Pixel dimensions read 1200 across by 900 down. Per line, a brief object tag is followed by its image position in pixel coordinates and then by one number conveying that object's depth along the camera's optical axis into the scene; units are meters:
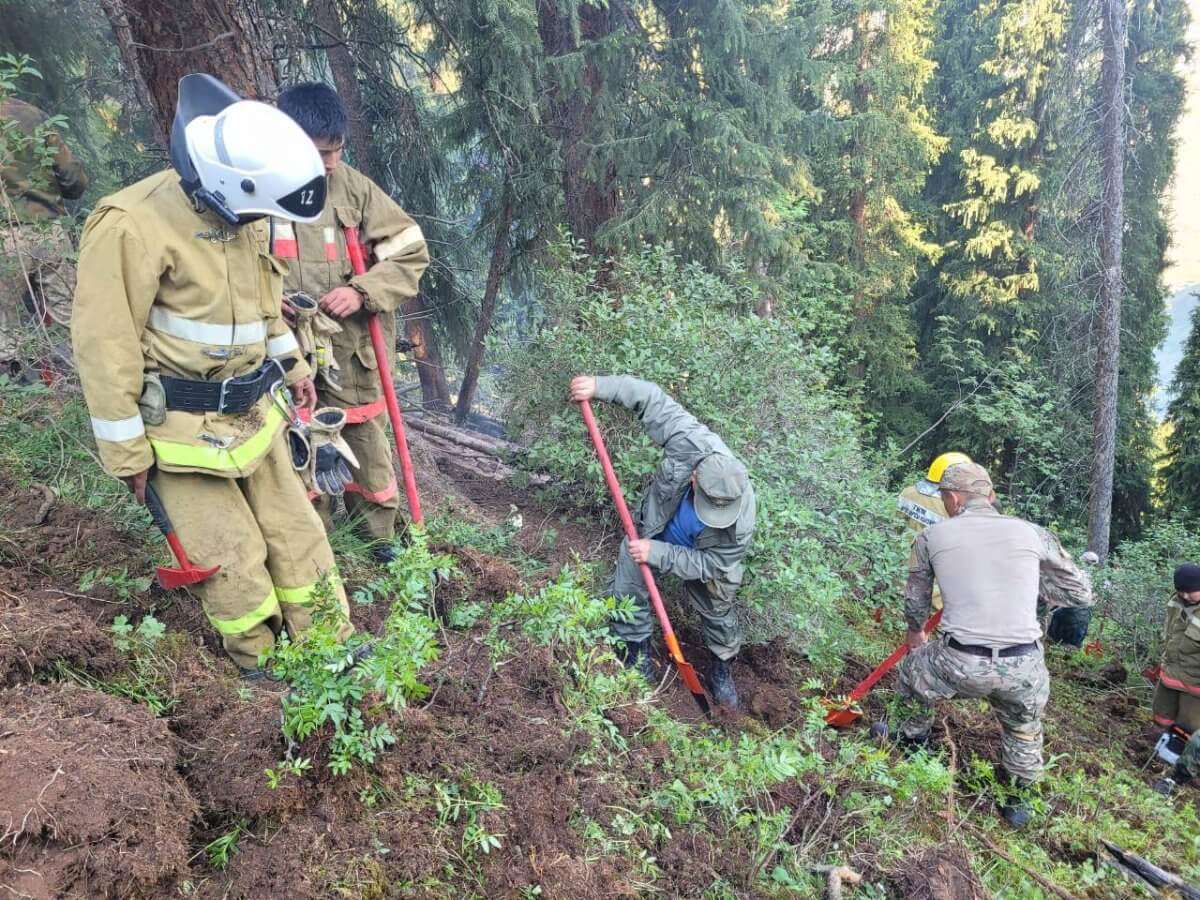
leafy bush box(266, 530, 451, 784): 2.05
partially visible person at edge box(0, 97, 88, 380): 3.88
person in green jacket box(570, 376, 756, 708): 3.83
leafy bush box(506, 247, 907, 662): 4.45
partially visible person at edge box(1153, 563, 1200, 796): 5.38
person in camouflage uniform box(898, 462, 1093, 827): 3.72
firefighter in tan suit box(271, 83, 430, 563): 3.26
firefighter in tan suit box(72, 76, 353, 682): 2.40
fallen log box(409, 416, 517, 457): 7.08
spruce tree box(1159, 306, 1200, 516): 12.74
